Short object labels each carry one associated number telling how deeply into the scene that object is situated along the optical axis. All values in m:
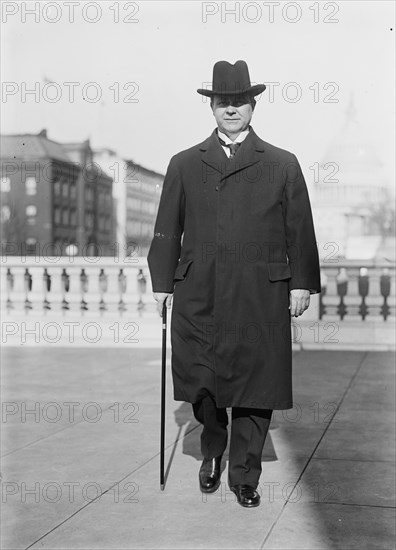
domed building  84.75
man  4.86
